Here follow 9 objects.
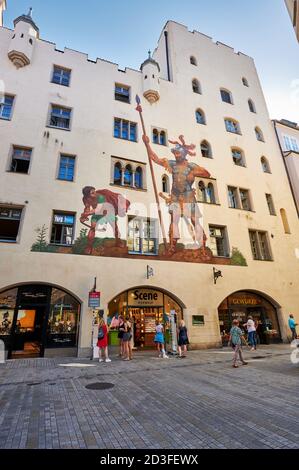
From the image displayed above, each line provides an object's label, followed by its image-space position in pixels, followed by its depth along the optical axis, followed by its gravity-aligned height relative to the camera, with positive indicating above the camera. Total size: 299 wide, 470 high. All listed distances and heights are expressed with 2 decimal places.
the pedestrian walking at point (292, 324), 16.67 +0.40
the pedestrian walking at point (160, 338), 13.50 -0.16
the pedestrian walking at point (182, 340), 13.47 -0.30
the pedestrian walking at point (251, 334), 15.44 -0.12
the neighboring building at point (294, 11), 9.64 +12.05
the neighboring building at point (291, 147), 25.07 +18.52
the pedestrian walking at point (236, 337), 10.72 -0.18
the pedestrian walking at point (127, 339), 12.63 -0.16
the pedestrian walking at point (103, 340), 12.09 -0.16
